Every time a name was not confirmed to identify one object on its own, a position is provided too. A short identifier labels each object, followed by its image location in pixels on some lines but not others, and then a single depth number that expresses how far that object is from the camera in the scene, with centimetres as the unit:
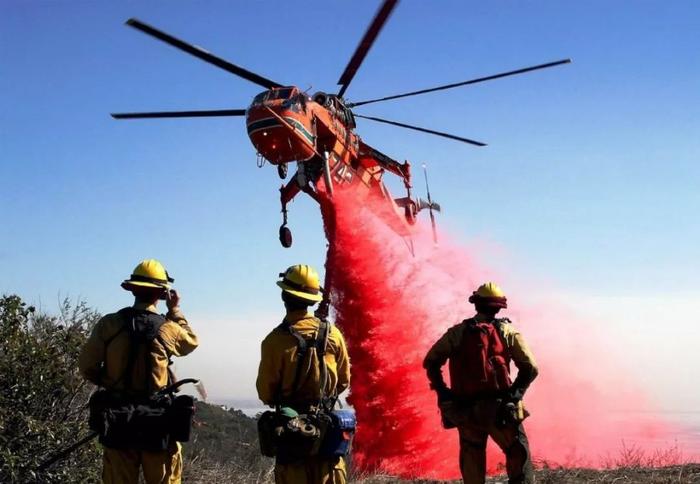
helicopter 1466
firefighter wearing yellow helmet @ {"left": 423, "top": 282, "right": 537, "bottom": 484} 658
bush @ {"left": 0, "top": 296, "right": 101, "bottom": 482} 817
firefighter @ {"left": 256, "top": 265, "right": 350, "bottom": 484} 516
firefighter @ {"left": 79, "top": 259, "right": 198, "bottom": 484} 567
